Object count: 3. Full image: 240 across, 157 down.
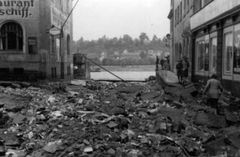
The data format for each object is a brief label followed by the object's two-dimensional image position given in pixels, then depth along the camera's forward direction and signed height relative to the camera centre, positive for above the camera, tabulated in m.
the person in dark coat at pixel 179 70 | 22.31 -0.39
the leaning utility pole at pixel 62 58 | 35.11 +0.75
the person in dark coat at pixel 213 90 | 12.55 -0.93
